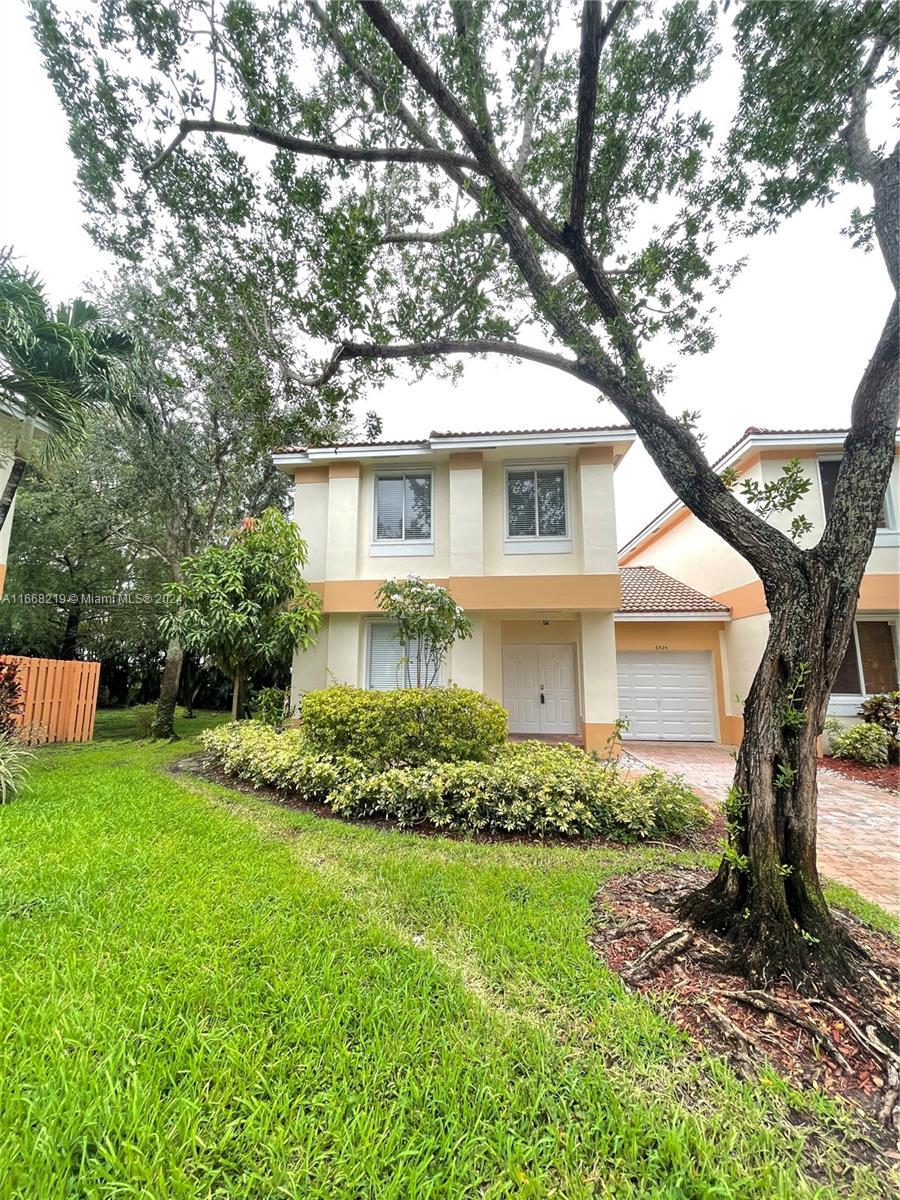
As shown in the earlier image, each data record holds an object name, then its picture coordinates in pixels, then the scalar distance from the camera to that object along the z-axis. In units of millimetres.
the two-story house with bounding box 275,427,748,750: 10289
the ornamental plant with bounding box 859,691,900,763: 9633
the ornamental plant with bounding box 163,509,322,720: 9758
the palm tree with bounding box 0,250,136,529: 6586
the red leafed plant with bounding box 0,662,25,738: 8148
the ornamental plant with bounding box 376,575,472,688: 8578
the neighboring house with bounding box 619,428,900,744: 10680
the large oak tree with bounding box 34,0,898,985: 3186
